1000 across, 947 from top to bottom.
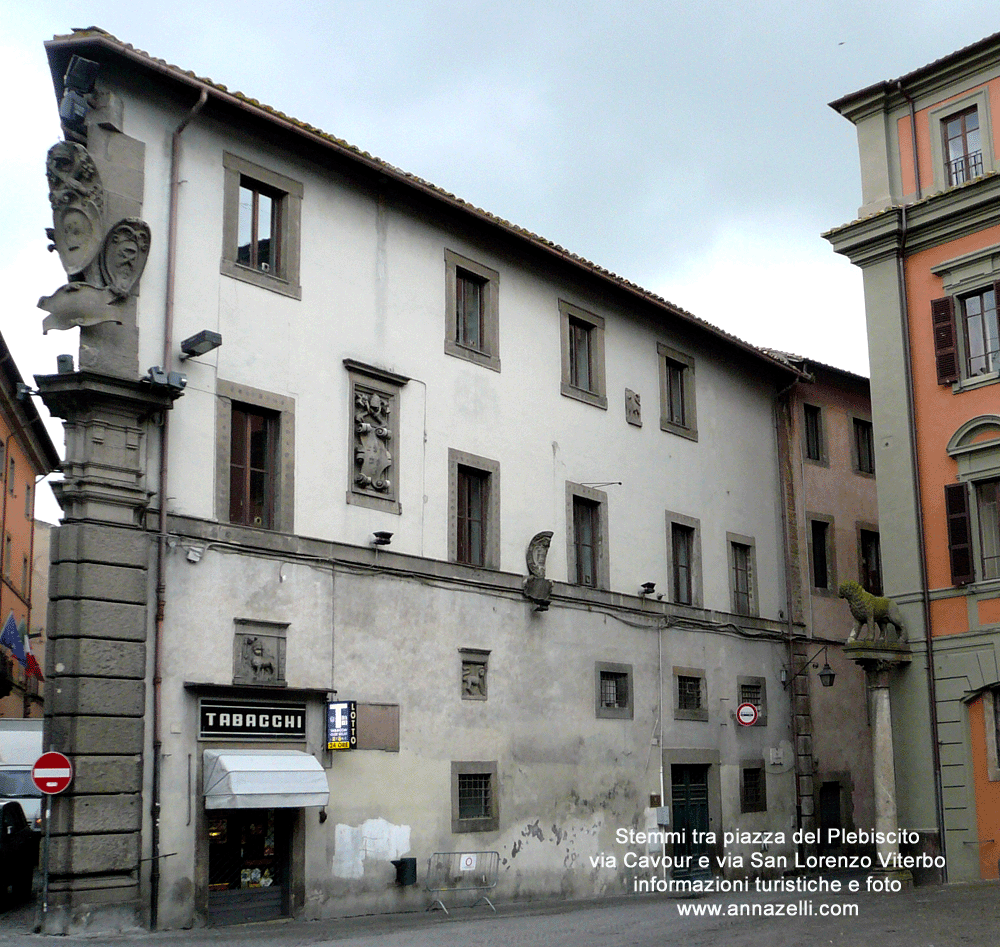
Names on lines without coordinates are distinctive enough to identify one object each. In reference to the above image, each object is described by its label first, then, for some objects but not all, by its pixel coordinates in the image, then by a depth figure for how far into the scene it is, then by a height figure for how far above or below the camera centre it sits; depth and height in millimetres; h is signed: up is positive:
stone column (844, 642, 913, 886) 21922 +199
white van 21719 +3
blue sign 18656 +399
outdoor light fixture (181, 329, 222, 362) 17594 +5422
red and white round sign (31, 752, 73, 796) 15320 -142
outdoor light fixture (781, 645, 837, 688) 27188 +1503
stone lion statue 22938 +2328
